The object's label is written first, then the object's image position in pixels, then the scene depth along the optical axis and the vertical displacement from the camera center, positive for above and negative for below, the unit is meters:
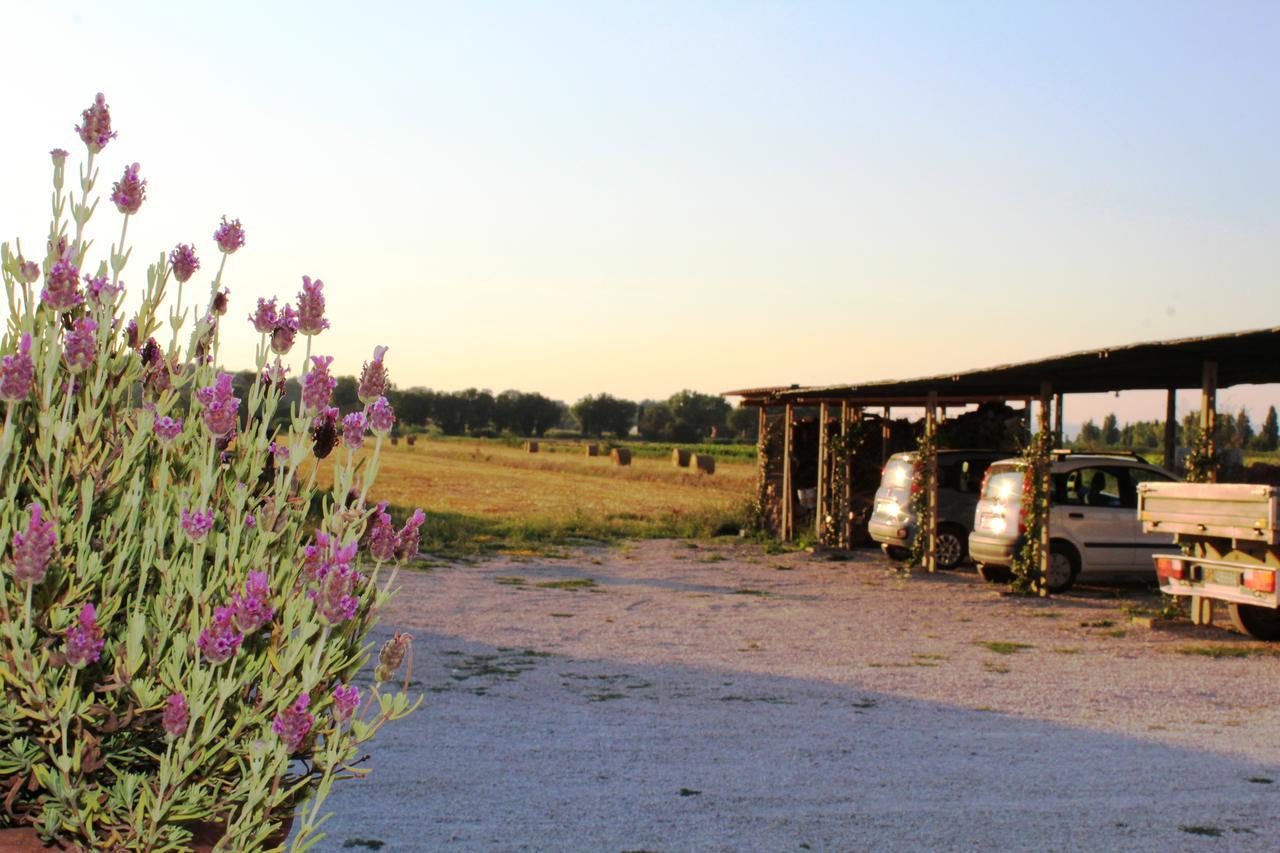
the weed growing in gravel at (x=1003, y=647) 11.42 -2.05
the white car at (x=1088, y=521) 15.40 -1.08
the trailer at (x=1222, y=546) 11.06 -1.02
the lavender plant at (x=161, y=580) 2.64 -0.38
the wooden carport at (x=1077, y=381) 13.12 +0.80
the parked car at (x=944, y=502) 18.45 -1.06
